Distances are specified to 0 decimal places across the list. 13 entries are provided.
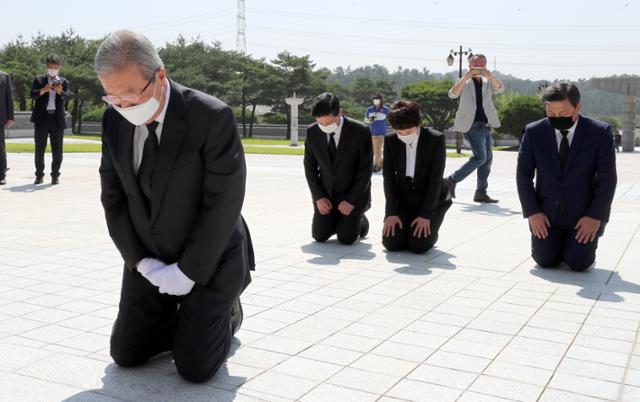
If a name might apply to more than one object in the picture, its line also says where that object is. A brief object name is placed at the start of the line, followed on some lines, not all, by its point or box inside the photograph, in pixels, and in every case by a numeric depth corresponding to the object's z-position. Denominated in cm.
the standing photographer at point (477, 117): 1047
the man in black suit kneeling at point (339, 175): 707
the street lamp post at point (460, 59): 2863
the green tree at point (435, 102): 5297
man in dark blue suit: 586
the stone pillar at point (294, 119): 3442
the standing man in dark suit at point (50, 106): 1148
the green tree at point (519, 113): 4491
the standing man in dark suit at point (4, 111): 1178
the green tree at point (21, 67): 4559
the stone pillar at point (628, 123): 3603
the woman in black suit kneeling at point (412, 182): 662
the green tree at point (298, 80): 5334
